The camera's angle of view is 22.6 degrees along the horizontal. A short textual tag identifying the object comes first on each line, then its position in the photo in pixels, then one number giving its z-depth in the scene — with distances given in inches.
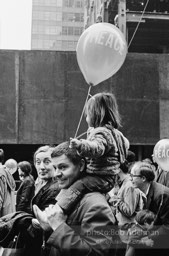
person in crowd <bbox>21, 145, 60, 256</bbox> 102.9
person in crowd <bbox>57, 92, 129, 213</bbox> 95.6
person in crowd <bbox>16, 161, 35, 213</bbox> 257.3
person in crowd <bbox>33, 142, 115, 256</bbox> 89.1
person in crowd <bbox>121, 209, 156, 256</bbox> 163.2
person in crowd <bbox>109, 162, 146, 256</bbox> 191.5
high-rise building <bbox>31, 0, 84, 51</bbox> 3138.0
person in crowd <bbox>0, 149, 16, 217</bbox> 227.6
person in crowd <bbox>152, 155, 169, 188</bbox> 241.1
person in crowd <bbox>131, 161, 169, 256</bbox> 167.5
